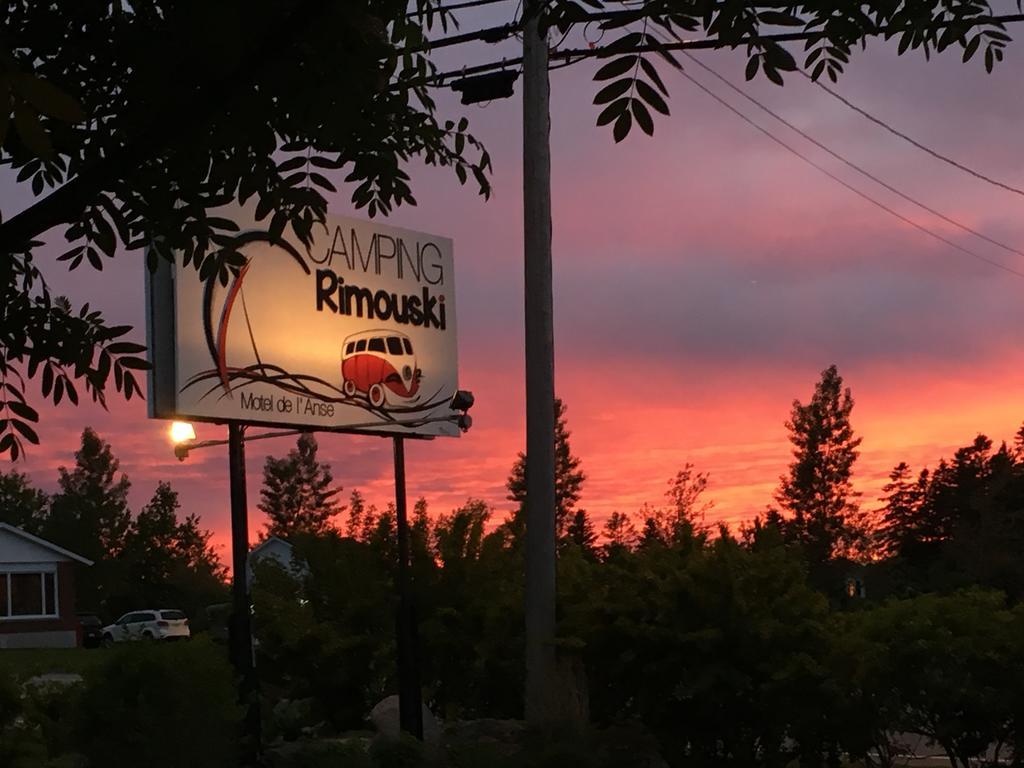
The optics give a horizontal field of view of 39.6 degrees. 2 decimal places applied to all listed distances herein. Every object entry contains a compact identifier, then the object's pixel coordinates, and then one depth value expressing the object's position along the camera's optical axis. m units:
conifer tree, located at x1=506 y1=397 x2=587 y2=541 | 63.34
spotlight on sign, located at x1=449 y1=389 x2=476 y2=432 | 16.73
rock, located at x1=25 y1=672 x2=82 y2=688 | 10.86
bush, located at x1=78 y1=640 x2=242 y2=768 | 9.52
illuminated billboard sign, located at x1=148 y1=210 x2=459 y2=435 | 13.91
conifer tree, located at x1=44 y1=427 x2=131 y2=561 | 85.12
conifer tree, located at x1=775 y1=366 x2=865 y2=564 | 60.69
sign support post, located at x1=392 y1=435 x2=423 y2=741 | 13.91
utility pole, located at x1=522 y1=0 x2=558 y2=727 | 13.12
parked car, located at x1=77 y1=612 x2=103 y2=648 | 61.12
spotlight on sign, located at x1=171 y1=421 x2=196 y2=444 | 13.89
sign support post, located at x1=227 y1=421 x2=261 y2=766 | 12.55
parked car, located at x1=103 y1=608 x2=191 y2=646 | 56.59
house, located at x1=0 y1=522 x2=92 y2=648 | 59.53
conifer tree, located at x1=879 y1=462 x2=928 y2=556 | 71.56
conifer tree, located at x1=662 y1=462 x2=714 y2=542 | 48.69
